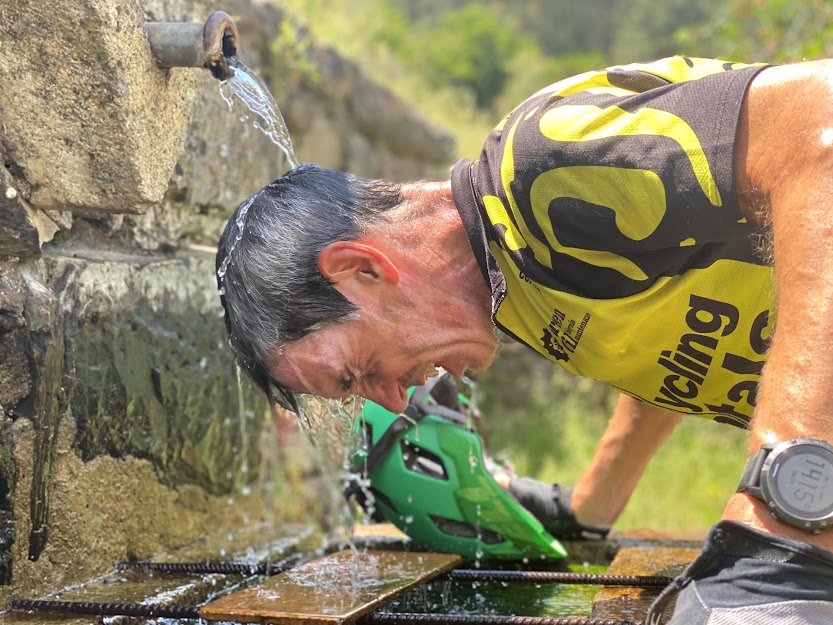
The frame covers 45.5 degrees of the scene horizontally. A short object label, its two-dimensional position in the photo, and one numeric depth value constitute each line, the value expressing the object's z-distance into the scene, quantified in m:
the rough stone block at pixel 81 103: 1.69
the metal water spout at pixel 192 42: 1.82
